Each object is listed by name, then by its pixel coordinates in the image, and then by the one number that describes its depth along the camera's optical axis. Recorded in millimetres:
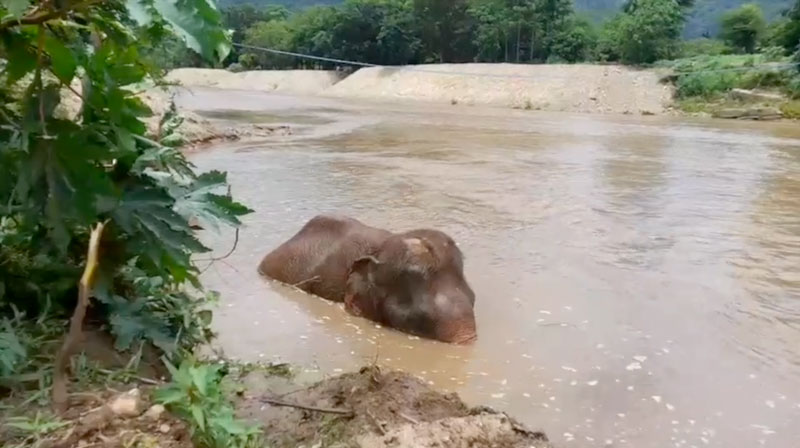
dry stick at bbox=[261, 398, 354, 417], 3463
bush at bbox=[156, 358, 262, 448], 2881
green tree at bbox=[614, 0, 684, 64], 41344
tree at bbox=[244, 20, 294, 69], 56406
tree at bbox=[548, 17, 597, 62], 47531
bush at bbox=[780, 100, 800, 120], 29211
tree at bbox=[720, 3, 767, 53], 47469
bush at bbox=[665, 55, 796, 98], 32719
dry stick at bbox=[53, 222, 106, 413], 3104
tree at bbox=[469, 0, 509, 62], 48094
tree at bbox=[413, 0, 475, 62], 50625
